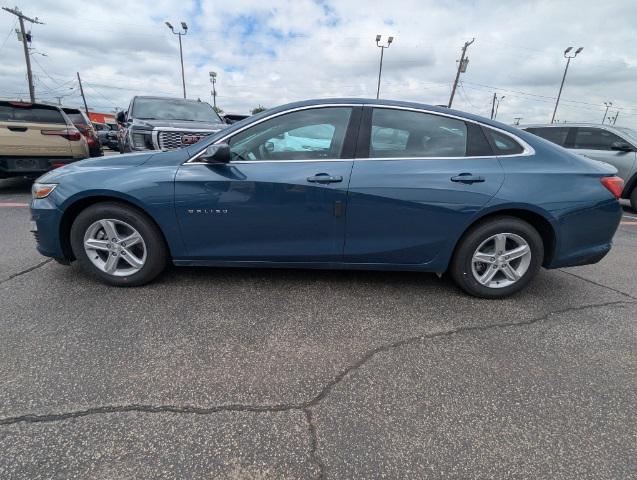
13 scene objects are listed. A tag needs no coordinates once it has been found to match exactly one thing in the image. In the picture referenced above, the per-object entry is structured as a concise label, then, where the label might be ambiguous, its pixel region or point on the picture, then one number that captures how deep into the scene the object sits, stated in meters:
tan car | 6.13
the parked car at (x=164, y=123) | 6.21
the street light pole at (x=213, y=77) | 37.88
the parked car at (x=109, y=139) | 17.31
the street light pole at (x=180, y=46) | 25.92
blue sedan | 2.80
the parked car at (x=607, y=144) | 7.47
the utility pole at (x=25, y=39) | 26.42
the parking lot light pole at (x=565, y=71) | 30.60
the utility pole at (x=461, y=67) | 26.50
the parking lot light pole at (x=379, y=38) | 26.84
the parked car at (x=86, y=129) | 7.60
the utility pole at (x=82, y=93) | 53.73
